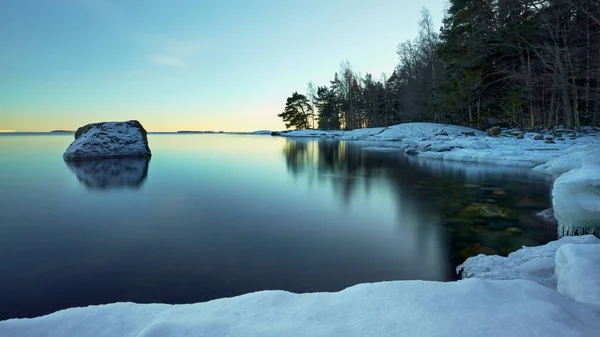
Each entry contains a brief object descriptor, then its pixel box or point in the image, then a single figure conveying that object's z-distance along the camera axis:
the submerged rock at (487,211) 6.12
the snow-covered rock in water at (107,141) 16.47
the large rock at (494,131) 22.06
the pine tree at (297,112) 76.31
